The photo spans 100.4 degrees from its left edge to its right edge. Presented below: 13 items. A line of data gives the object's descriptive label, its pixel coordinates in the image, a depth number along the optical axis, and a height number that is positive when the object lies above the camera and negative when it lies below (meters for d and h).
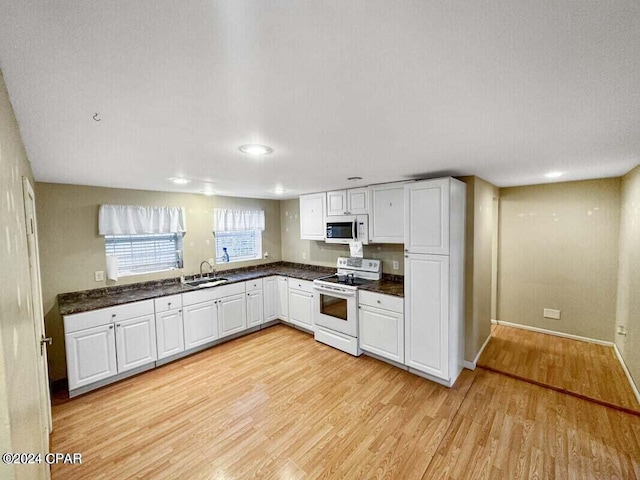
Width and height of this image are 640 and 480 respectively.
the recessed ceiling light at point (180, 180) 2.94 +0.56
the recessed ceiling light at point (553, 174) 2.94 +0.55
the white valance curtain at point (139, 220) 3.30 +0.15
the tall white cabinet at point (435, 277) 2.71 -0.55
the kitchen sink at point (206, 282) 3.74 -0.77
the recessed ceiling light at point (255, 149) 1.81 +0.56
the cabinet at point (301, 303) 4.14 -1.21
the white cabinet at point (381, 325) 3.12 -1.21
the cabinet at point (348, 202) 3.70 +0.36
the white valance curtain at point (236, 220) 4.43 +0.16
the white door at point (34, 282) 1.60 -0.36
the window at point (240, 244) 4.53 -0.28
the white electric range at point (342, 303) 3.50 -1.05
